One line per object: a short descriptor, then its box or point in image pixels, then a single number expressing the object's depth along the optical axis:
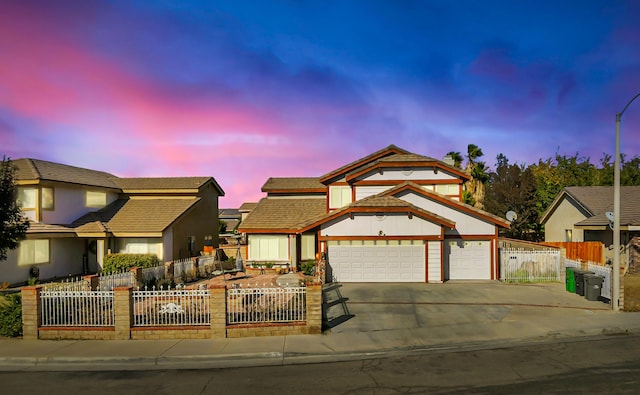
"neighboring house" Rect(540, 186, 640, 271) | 25.09
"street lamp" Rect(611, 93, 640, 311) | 14.73
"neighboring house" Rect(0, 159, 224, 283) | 23.89
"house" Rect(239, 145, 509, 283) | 21.20
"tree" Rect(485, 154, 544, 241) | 39.09
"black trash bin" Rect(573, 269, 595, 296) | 17.17
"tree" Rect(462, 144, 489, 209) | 46.19
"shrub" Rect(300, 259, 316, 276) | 24.49
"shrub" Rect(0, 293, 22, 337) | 12.09
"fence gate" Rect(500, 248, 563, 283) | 20.86
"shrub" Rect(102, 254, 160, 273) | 24.84
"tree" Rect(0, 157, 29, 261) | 14.89
